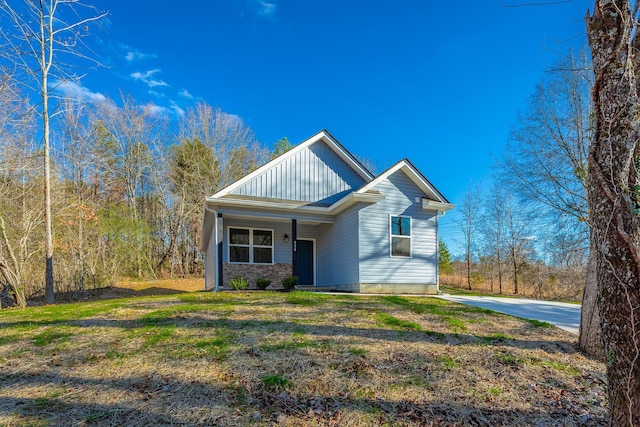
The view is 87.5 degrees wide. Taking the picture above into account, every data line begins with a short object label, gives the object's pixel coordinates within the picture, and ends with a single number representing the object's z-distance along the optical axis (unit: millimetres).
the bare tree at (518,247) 20250
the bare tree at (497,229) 22422
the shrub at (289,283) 10581
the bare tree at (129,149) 21797
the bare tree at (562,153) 14375
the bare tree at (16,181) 10195
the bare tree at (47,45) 10171
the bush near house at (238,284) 10453
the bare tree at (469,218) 24602
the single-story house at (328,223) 11016
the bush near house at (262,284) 10734
